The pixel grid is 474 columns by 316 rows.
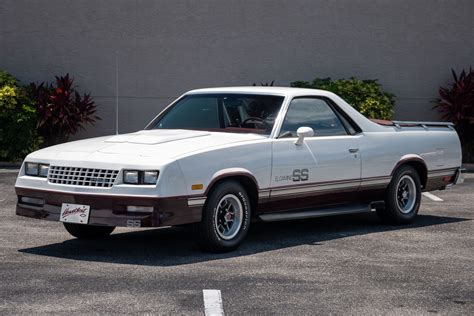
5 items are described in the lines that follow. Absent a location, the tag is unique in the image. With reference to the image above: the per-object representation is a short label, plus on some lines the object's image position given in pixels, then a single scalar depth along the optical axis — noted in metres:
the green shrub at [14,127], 18.83
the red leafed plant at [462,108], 19.91
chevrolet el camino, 9.34
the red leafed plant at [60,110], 19.45
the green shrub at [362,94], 19.50
